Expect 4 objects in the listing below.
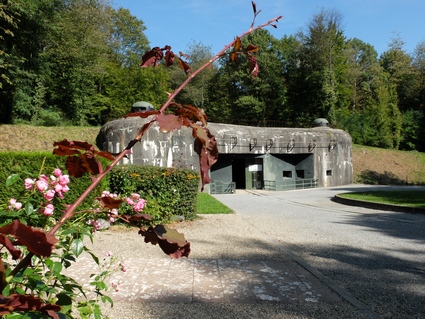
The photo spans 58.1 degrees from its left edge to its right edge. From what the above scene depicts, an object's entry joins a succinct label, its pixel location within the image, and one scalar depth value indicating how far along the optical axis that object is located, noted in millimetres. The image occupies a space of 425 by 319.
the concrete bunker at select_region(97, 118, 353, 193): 20078
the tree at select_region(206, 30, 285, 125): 40531
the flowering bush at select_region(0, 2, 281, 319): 854
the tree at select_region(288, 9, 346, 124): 37375
